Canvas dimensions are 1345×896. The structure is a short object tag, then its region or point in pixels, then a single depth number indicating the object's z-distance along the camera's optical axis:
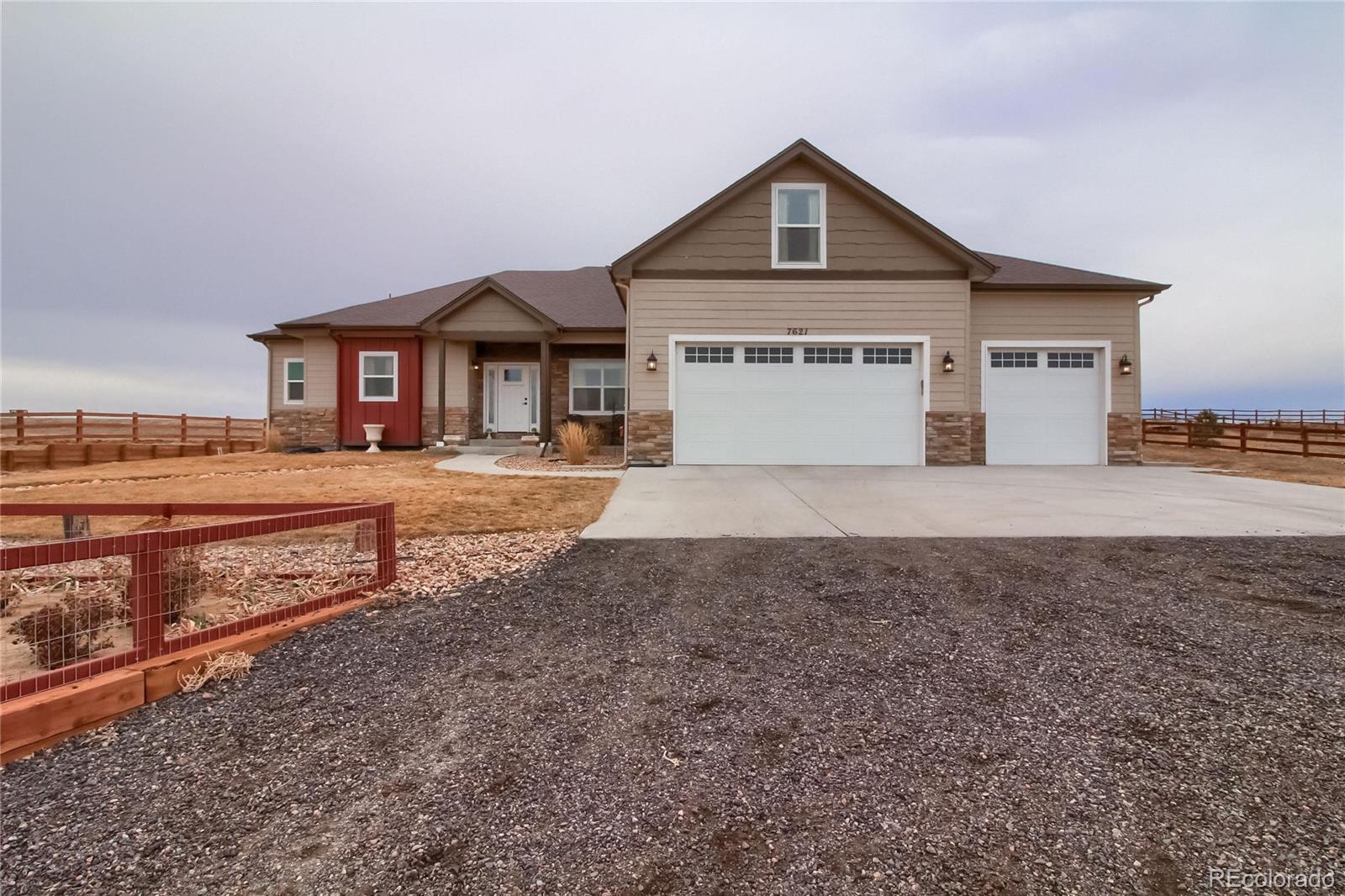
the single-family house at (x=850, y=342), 11.00
